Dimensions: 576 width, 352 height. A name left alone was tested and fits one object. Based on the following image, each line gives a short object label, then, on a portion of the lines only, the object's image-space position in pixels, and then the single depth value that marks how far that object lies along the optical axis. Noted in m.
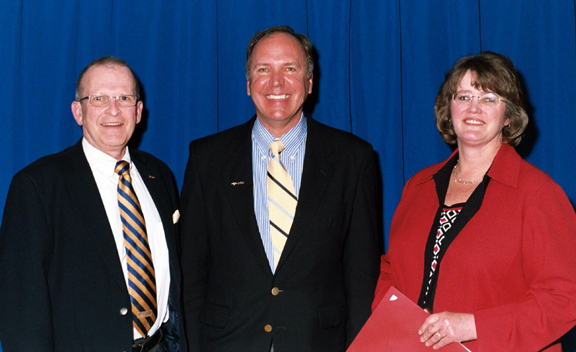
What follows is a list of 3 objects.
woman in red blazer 1.84
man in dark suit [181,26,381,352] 2.25
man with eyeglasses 1.96
